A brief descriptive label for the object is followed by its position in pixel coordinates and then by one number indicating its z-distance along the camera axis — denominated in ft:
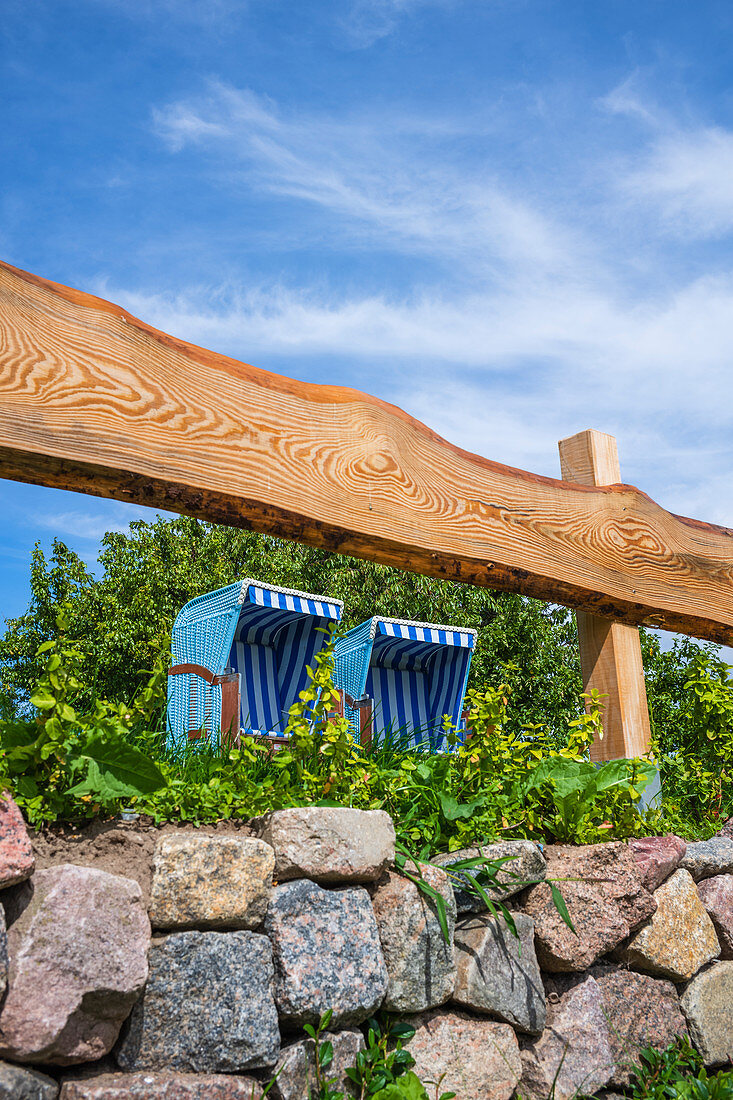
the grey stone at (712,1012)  10.16
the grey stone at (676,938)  10.01
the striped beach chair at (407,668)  23.34
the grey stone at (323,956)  7.29
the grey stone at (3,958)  5.95
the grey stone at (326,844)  7.74
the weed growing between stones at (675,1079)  9.20
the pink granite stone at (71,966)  6.04
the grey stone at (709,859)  11.25
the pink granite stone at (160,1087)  6.19
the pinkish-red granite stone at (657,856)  10.04
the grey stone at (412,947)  8.01
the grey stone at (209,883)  7.02
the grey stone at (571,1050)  8.64
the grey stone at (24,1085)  5.86
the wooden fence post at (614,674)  11.69
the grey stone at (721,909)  11.07
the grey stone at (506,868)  8.80
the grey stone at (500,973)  8.44
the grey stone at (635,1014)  9.51
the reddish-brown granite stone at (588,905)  9.27
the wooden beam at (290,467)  7.65
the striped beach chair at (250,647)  21.16
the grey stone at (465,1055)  7.98
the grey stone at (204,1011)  6.61
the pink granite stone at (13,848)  6.24
